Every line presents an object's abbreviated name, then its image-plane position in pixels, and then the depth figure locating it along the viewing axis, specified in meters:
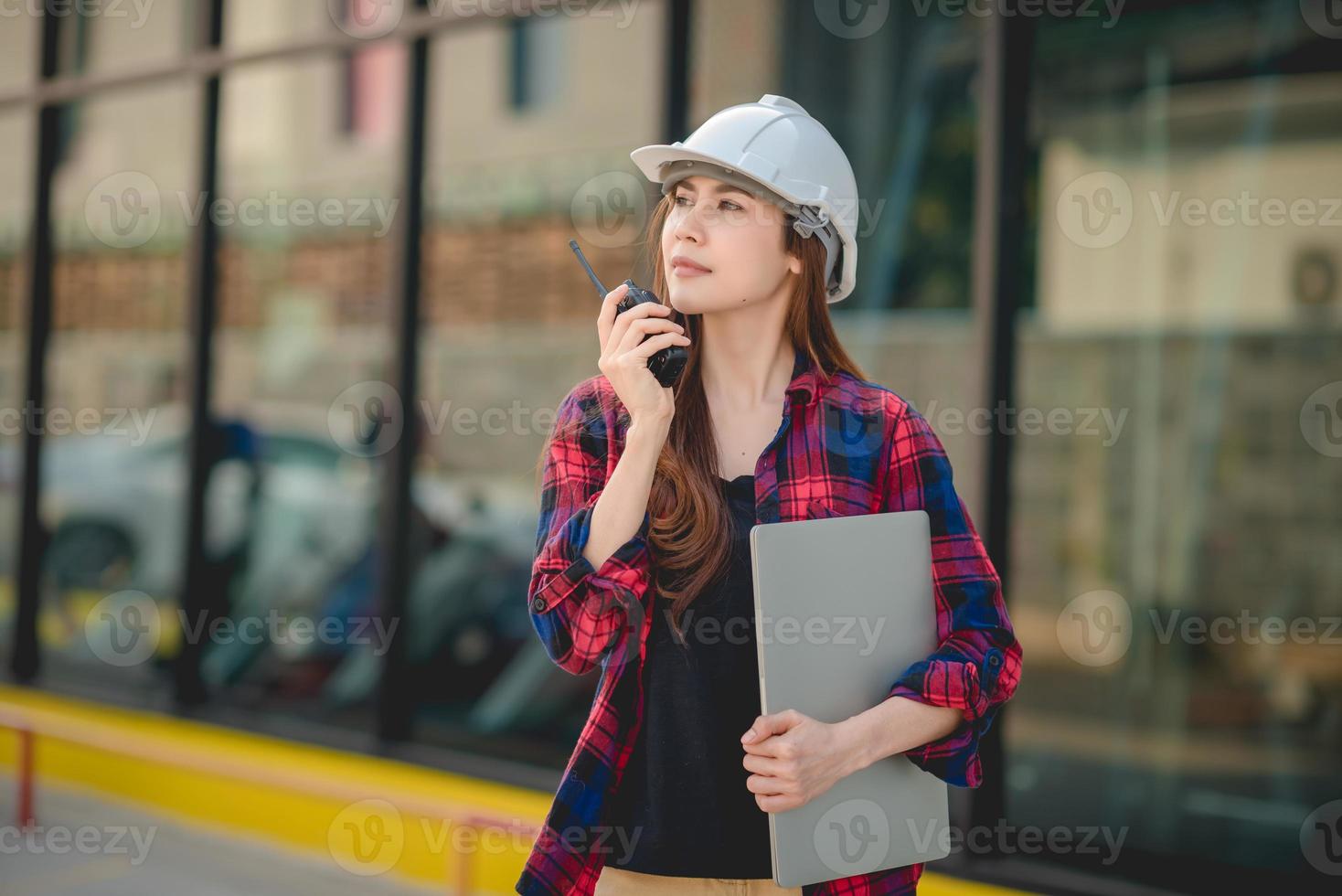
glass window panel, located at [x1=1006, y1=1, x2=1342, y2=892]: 5.36
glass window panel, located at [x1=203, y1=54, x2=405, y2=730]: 5.86
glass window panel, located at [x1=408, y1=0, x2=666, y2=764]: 5.50
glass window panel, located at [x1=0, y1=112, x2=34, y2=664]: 6.29
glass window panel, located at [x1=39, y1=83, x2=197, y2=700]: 6.38
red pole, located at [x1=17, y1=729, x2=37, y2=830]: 4.73
